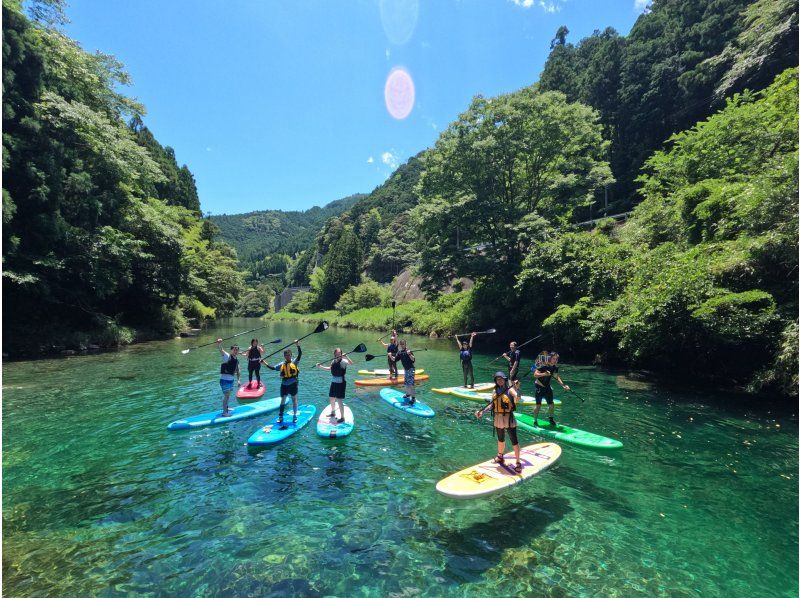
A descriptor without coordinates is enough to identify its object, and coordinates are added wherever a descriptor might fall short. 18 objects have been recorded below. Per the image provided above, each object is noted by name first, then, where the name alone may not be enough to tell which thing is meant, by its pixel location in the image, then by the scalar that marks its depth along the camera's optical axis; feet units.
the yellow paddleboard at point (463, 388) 52.33
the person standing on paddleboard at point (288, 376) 36.91
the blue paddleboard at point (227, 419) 37.01
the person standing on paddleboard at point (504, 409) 26.50
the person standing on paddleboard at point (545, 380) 36.80
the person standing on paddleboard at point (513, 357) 44.50
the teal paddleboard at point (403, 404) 42.68
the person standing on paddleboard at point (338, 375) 37.37
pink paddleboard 48.47
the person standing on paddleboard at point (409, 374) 45.98
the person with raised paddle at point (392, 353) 58.37
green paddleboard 32.24
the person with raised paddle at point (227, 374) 39.45
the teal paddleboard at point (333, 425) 35.58
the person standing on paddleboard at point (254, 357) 49.52
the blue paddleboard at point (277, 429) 33.42
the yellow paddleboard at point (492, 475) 23.75
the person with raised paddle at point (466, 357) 52.54
